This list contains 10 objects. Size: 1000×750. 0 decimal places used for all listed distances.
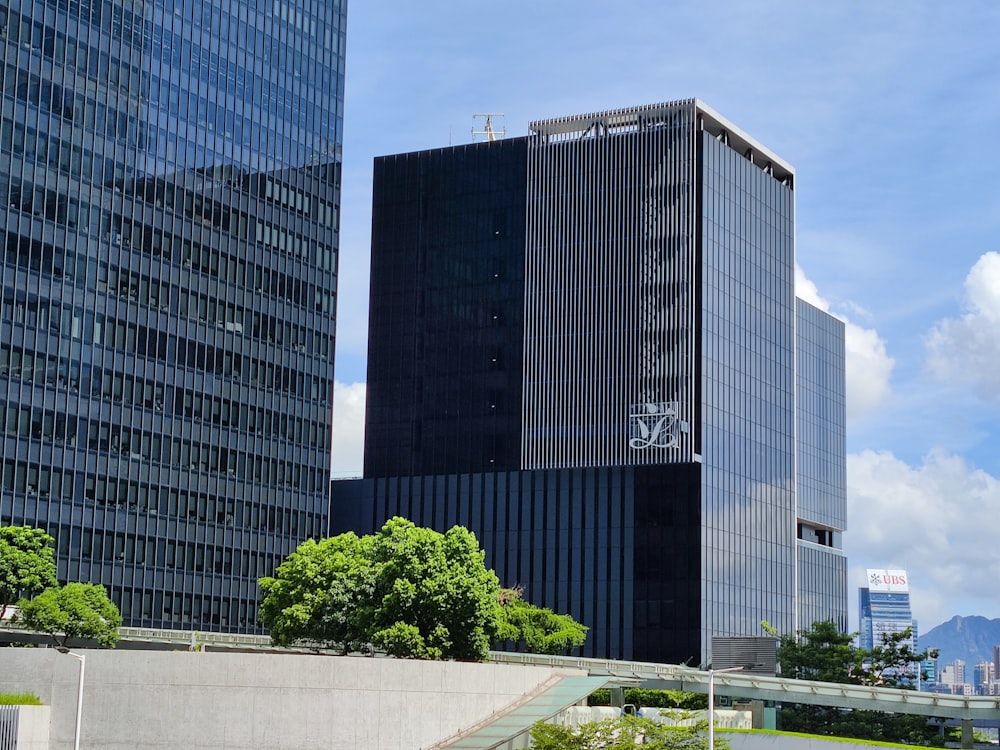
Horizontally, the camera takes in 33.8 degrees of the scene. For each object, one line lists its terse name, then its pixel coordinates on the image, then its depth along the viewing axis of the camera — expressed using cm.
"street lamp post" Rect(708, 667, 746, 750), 7705
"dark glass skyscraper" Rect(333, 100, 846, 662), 17912
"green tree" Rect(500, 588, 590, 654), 15638
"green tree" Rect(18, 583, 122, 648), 10800
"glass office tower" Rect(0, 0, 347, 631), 14250
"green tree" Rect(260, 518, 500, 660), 10069
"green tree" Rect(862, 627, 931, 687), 13306
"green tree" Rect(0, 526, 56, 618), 11650
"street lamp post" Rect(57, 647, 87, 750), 7763
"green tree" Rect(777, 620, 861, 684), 13325
